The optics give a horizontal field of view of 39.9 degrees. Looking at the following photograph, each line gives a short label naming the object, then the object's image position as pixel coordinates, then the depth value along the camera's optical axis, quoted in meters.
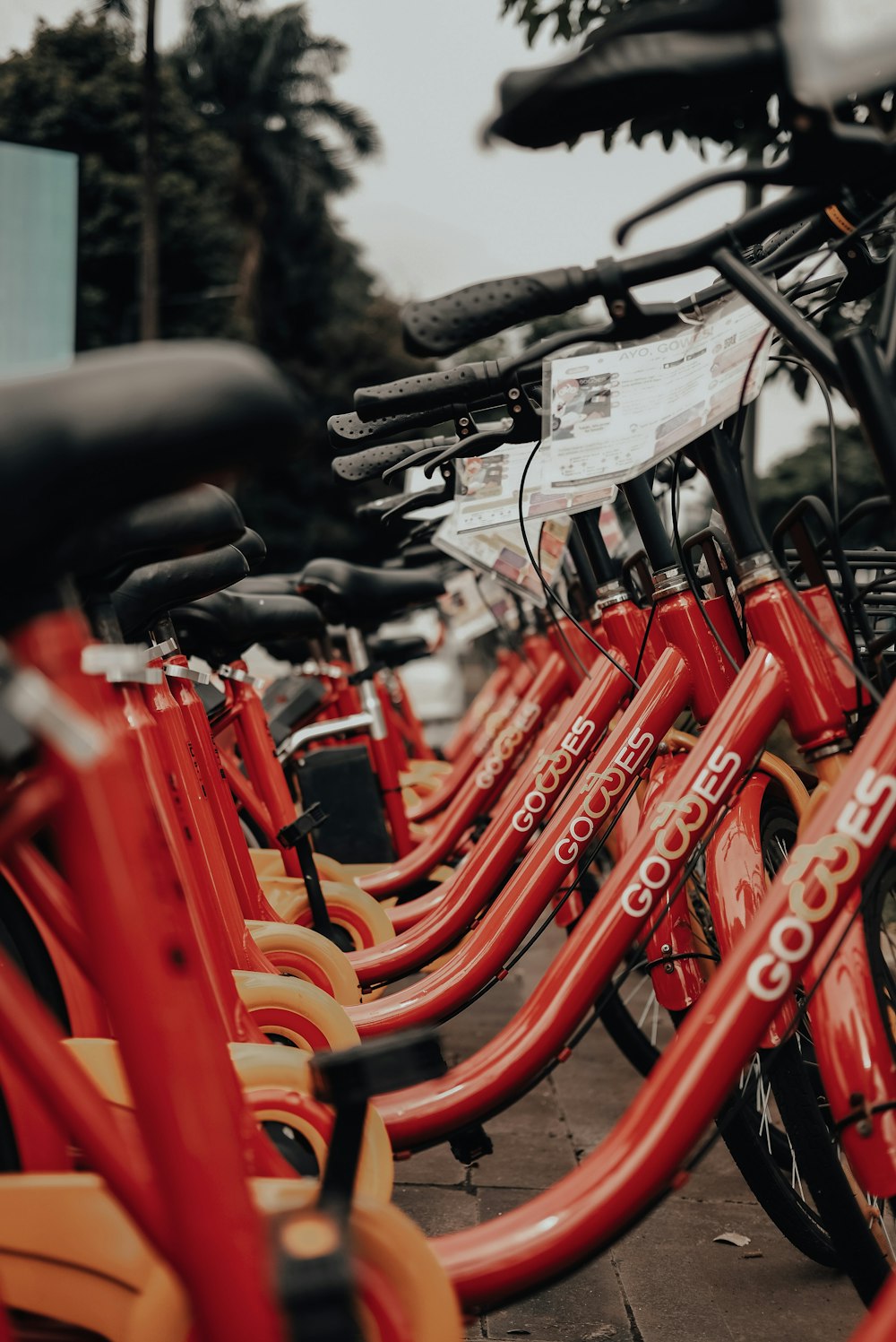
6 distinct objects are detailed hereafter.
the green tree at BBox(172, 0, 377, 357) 23.94
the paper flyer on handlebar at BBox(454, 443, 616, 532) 2.41
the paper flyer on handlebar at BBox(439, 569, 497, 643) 5.56
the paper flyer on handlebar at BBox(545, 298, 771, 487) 1.59
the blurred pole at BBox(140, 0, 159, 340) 14.26
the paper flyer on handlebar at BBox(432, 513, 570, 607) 2.78
